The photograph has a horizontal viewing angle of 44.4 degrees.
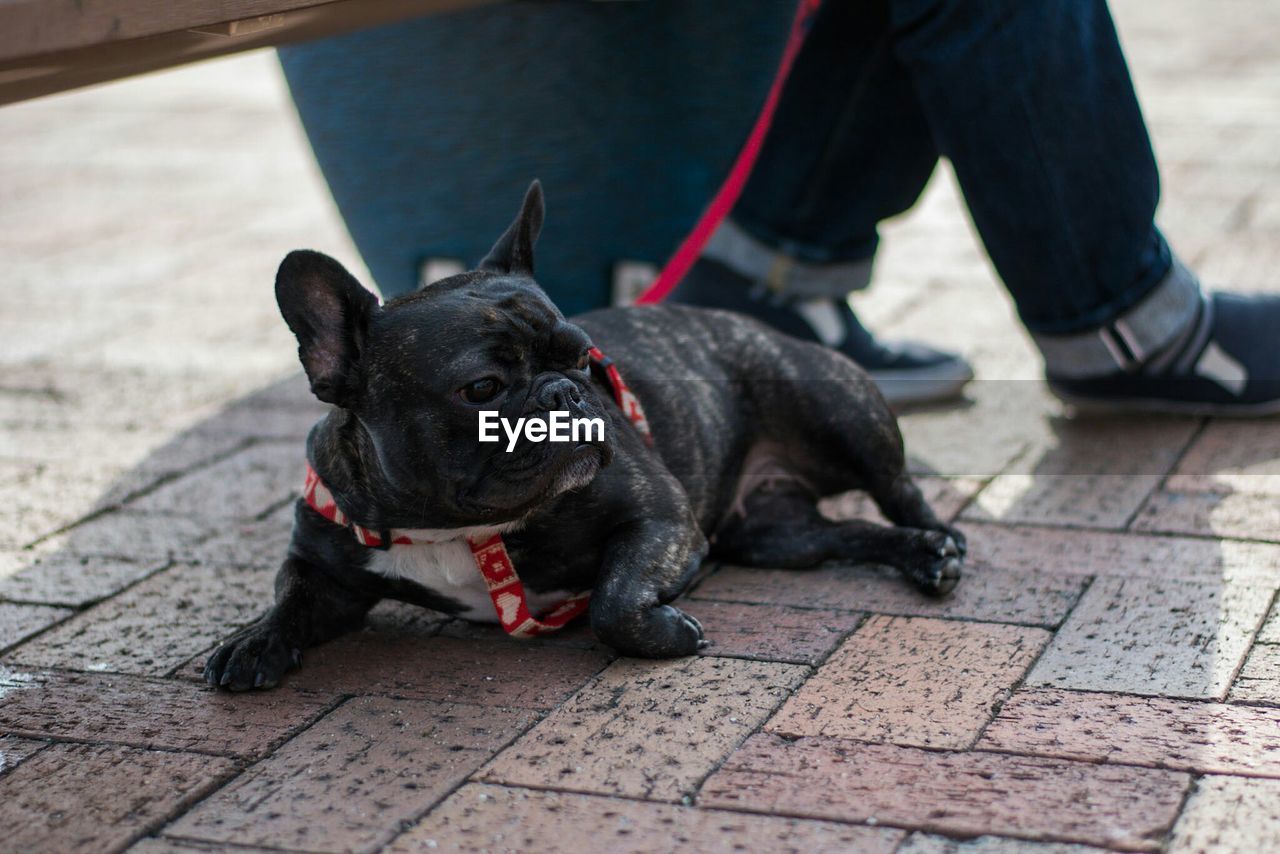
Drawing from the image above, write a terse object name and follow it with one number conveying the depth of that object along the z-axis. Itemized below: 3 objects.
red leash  3.74
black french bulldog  2.54
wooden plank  2.02
